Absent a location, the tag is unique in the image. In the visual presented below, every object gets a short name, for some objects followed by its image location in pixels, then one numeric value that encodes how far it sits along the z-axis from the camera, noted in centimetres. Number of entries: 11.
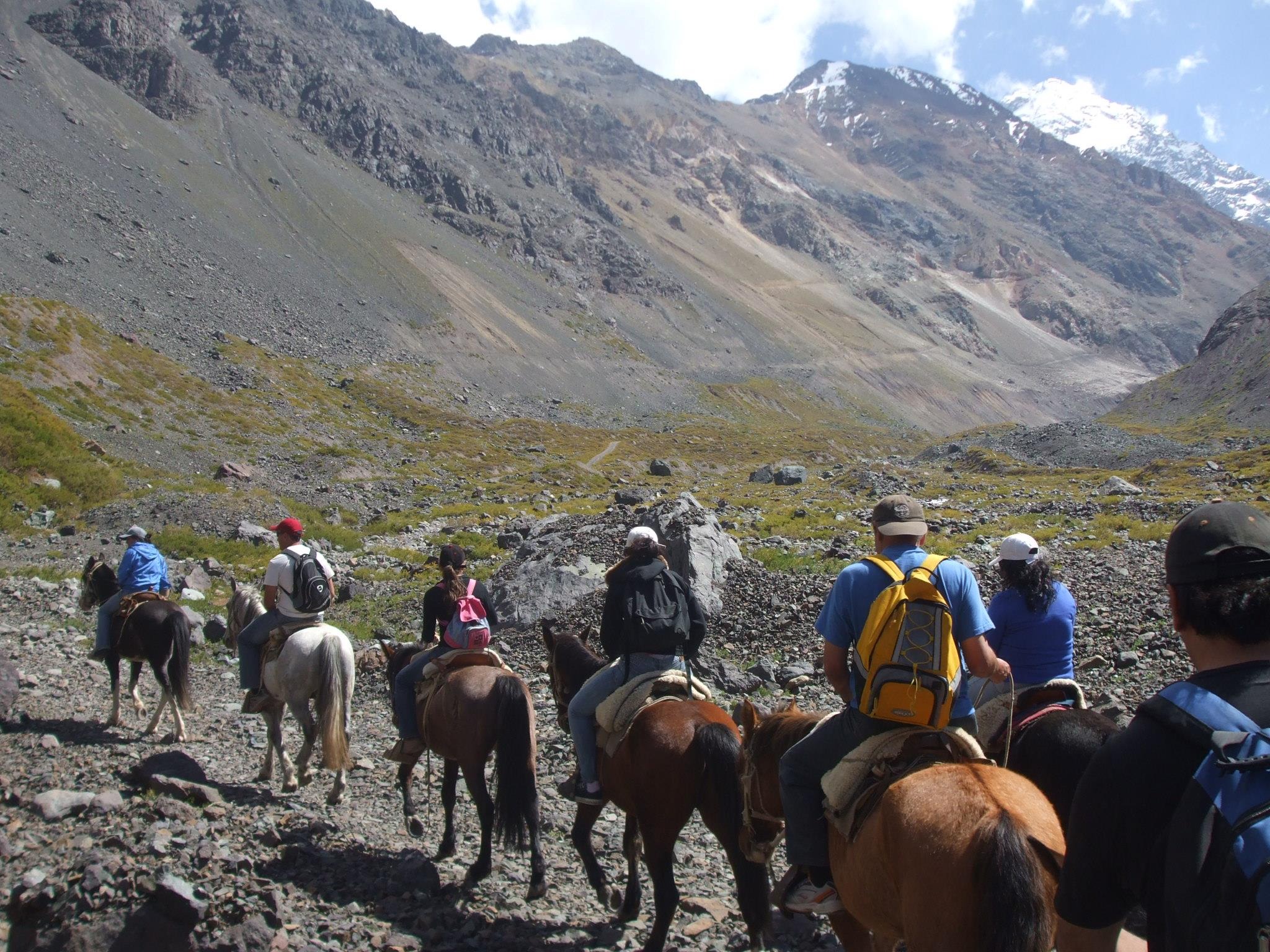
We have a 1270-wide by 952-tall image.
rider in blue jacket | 1140
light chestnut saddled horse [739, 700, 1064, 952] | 340
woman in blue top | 628
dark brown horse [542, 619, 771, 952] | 595
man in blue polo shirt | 459
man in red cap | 952
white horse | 934
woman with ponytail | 852
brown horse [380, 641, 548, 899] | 729
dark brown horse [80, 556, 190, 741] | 1112
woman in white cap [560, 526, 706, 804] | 703
